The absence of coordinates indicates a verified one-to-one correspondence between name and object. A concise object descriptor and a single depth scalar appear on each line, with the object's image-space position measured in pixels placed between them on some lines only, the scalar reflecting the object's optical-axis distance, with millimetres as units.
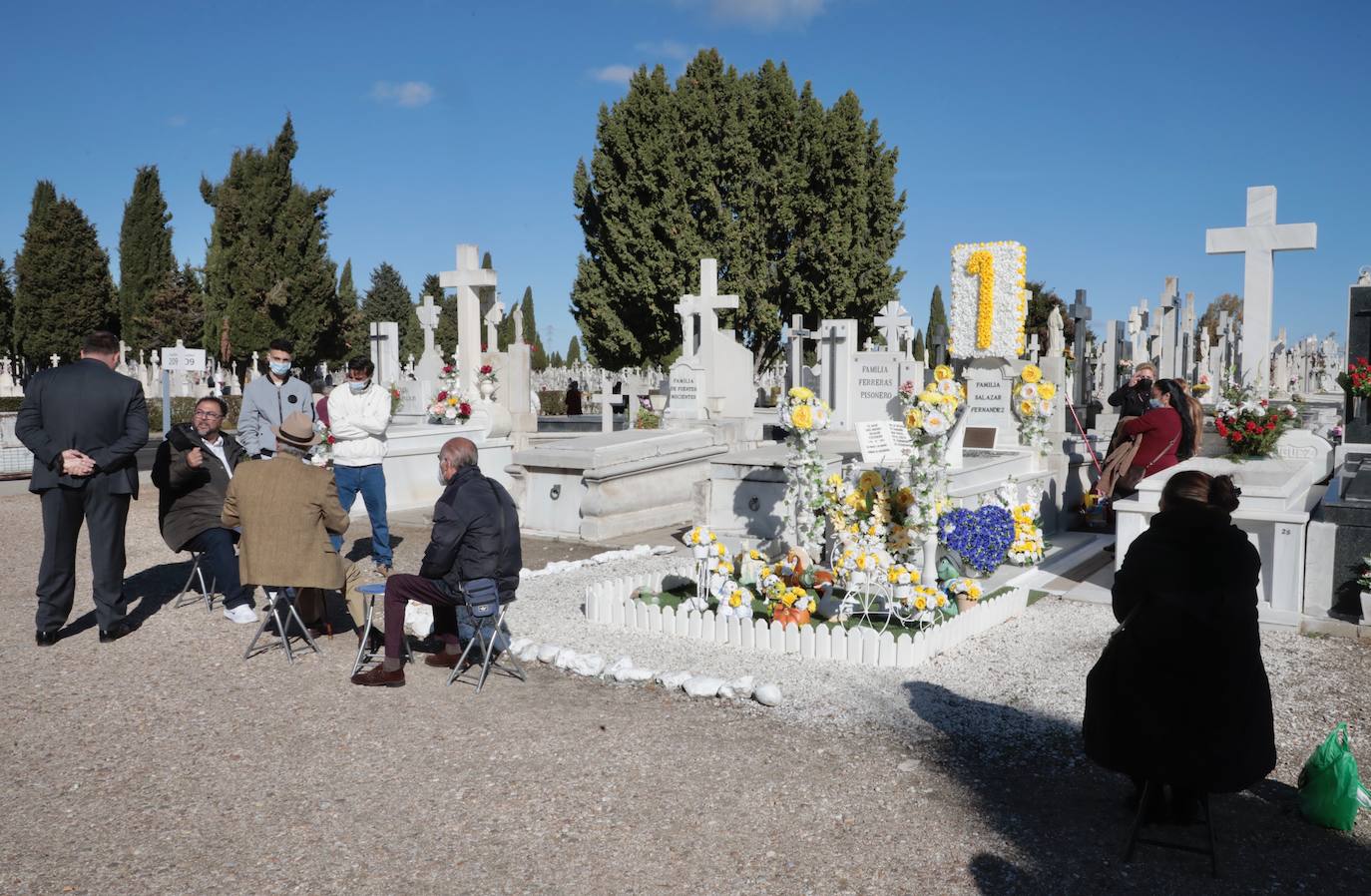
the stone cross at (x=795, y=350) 23625
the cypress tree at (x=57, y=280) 41688
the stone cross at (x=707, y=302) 17328
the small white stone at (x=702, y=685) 5105
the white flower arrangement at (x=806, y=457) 7531
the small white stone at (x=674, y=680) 5242
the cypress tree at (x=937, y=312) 59662
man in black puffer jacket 5055
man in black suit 5816
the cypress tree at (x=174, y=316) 41250
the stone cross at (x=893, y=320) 21812
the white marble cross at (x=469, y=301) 14797
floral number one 11781
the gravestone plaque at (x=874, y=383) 16828
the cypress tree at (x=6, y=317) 43000
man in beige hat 5508
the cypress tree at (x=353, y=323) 45062
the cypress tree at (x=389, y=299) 66438
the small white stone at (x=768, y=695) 4934
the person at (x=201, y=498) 6535
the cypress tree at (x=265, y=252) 37219
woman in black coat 3266
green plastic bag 3504
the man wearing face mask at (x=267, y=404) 8102
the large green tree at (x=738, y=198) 28969
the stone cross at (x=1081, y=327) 16594
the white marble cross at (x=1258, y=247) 10547
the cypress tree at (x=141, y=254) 43562
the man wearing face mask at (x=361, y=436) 7699
